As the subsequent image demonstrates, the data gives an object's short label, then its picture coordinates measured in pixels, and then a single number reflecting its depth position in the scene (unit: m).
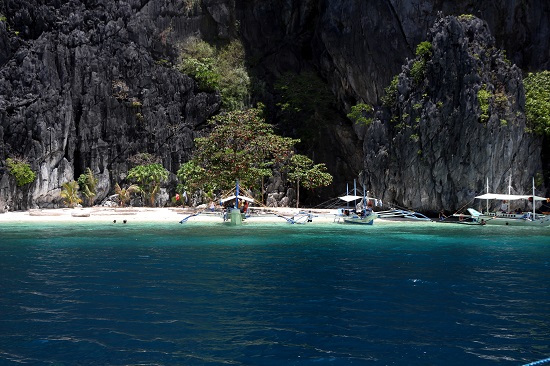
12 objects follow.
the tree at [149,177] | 53.59
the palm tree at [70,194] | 51.53
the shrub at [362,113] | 51.94
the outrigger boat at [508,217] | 39.09
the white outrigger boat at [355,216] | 39.62
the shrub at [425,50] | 47.78
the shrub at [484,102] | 44.06
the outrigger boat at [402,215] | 43.44
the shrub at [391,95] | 49.97
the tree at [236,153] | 49.31
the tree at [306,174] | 52.41
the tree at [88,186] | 53.34
